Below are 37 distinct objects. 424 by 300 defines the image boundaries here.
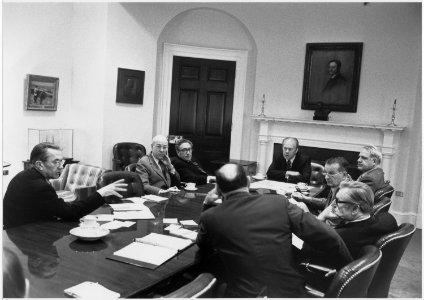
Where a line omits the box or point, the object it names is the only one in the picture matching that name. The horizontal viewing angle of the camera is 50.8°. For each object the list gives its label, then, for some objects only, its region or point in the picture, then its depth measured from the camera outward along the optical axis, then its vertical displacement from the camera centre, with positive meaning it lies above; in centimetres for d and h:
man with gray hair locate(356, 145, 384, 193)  380 -28
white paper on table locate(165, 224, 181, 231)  243 -63
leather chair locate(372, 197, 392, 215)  285 -51
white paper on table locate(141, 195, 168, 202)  313 -61
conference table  166 -65
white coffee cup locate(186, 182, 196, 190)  363 -59
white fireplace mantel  568 -16
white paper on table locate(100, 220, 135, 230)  239 -63
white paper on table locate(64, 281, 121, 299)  157 -66
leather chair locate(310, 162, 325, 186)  451 -56
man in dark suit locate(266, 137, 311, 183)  464 -46
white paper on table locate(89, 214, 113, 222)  252 -63
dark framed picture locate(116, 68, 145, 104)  591 +30
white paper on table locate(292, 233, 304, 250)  243 -67
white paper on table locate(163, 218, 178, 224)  256 -63
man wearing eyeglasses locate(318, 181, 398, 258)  219 -47
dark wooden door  648 +14
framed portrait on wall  591 +63
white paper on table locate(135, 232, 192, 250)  213 -63
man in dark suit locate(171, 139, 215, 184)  431 -52
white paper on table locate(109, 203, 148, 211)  279 -62
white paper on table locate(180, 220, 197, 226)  255 -63
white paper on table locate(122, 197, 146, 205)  302 -62
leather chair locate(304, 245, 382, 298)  176 -61
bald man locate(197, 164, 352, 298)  187 -51
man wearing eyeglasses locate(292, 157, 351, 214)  319 -36
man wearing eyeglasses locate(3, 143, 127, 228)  240 -51
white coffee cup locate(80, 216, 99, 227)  225 -59
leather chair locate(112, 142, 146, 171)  576 -58
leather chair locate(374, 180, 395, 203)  336 -50
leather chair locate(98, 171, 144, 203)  333 -54
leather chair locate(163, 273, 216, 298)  140 -57
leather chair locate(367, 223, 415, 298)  216 -63
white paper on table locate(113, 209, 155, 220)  259 -62
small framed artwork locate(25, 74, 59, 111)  536 +13
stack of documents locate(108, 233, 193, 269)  191 -64
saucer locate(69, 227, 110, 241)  212 -61
